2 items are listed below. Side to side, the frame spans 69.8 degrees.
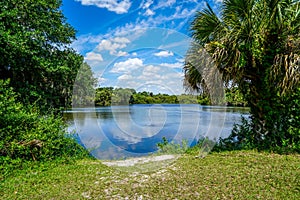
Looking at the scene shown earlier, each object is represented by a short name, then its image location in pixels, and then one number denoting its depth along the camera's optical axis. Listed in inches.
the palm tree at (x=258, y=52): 197.2
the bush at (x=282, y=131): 213.6
